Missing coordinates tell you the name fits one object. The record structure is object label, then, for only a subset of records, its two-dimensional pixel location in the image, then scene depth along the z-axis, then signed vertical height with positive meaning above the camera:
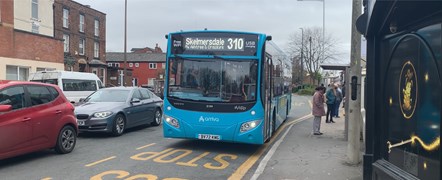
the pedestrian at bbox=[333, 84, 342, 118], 19.26 -0.85
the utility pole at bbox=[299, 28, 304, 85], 61.65 +6.21
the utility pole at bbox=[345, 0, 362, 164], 8.26 -0.32
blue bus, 8.99 -0.06
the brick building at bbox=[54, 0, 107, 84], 36.94 +4.66
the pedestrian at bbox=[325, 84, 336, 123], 16.62 -0.64
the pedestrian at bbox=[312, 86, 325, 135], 12.50 -0.72
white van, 18.67 +0.08
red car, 7.09 -0.70
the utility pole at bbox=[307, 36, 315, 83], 62.28 +4.91
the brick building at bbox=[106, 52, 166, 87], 73.89 +3.31
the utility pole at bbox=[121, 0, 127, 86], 31.59 +4.39
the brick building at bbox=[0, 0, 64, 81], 22.47 +2.20
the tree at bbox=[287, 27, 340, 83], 63.31 +4.92
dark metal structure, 2.50 -0.02
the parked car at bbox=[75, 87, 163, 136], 11.13 -0.80
